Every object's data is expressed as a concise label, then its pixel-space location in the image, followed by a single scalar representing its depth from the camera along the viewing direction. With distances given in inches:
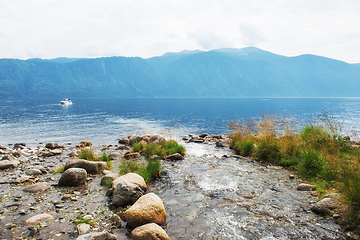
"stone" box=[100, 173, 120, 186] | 351.3
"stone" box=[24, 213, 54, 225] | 228.6
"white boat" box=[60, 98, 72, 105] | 3924.7
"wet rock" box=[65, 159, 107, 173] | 415.8
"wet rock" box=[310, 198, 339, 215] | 243.8
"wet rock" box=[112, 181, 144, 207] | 279.8
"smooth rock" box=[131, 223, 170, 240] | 203.2
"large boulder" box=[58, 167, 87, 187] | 345.4
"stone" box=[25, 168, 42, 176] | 406.9
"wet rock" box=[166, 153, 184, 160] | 552.4
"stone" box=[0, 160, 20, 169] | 443.2
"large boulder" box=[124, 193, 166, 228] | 232.8
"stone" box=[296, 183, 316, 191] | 316.5
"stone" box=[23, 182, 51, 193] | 318.8
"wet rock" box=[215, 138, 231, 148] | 722.8
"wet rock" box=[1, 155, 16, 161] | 497.7
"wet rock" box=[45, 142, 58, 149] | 731.4
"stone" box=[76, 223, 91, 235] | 215.2
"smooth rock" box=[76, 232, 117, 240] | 194.0
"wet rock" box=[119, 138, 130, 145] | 859.5
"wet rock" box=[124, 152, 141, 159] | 553.9
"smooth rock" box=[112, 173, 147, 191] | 312.3
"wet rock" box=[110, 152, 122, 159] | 572.1
